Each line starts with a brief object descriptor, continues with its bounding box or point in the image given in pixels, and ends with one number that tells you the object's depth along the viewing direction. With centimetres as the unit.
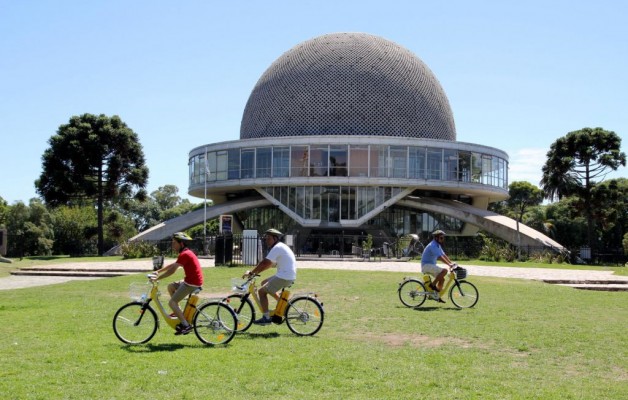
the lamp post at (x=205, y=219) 2802
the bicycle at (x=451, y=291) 1119
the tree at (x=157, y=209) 8106
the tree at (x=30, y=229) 4347
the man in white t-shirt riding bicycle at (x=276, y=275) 816
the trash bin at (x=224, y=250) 2089
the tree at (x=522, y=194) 7150
